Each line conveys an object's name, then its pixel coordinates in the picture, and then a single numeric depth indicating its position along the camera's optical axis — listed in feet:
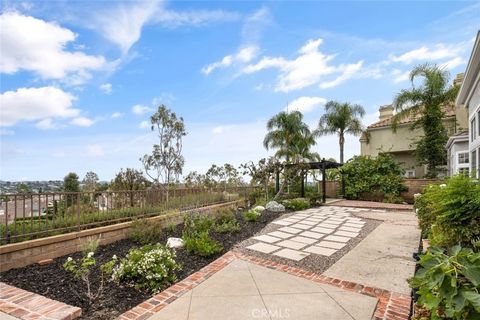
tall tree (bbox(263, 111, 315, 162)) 60.49
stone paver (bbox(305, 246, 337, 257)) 16.44
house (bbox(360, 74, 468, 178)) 50.49
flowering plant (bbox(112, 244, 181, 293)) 11.59
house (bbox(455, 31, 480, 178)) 17.92
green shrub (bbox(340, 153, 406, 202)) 46.68
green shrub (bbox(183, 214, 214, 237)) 20.29
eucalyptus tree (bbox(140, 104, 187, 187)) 48.52
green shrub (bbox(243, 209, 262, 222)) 25.64
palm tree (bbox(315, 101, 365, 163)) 62.28
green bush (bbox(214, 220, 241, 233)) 20.83
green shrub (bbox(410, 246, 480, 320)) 5.23
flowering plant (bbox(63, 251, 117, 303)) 10.57
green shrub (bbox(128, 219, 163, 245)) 19.11
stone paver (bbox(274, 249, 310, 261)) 15.65
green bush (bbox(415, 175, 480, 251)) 10.17
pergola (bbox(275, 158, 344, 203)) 43.68
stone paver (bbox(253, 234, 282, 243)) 19.24
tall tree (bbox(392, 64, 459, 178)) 45.96
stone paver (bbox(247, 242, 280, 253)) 16.93
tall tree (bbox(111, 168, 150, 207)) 29.63
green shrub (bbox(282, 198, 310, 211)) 34.98
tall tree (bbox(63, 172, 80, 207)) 56.03
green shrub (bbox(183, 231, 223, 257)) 15.48
